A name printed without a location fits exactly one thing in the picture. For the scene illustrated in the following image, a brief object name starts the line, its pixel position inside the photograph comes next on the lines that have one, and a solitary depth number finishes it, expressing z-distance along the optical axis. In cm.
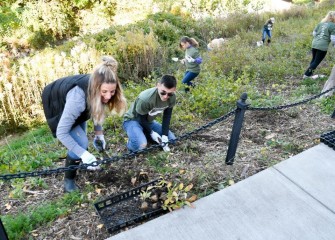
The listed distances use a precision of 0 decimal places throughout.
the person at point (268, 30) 1006
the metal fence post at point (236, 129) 297
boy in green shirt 373
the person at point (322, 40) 675
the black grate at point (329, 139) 363
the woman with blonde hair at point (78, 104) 289
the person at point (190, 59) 630
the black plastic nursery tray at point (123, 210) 274
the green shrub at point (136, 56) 807
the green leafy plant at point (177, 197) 281
